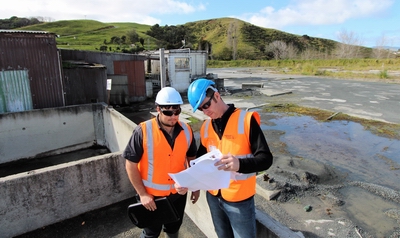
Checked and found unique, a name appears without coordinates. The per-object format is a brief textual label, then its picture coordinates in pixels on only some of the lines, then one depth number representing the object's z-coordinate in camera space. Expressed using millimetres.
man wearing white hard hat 2420
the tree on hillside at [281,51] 71375
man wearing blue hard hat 2017
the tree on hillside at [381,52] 61378
